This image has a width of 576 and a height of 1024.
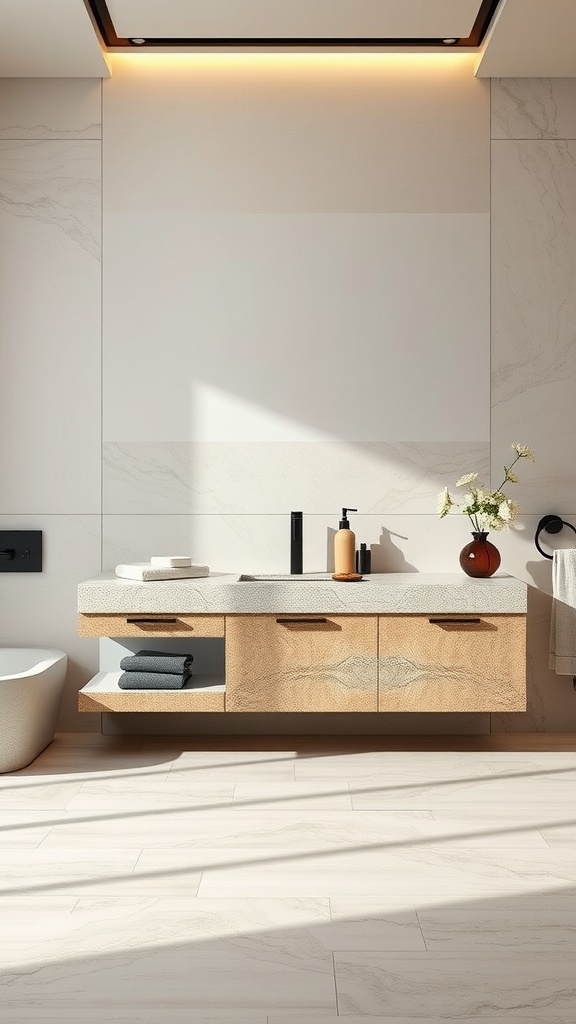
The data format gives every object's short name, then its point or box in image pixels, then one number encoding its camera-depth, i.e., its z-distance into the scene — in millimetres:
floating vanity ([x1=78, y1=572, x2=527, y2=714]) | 3369
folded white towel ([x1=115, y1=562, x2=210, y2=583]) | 3436
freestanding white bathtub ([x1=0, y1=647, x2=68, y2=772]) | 3232
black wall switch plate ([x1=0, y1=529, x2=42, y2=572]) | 3807
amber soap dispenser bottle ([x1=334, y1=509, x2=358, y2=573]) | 3646
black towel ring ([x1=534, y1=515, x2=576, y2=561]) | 3787
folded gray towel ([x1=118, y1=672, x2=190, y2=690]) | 3379
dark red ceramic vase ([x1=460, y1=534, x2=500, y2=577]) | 3584
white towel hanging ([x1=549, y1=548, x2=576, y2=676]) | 3664
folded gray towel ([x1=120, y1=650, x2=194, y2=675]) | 3398
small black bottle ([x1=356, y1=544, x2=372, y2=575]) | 3707
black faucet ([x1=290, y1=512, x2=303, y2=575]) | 3703
